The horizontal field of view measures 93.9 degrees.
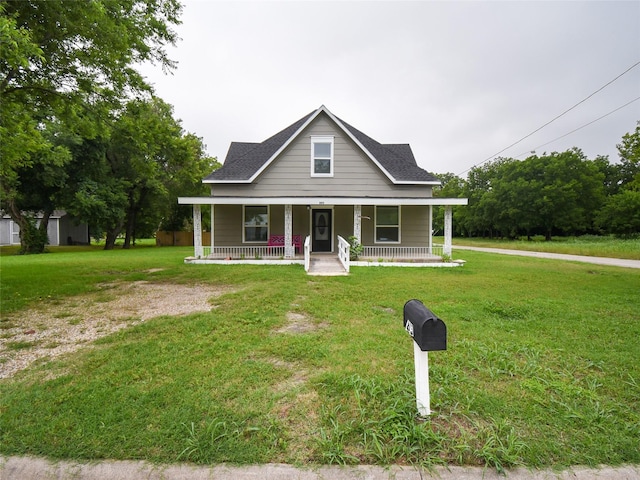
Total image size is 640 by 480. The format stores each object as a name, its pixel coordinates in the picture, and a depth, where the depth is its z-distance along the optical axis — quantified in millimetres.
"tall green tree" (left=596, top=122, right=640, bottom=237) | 33406
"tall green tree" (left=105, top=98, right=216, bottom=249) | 8250
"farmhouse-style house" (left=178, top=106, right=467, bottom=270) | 13078
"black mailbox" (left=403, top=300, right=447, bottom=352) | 2197
